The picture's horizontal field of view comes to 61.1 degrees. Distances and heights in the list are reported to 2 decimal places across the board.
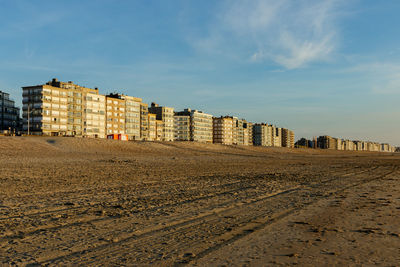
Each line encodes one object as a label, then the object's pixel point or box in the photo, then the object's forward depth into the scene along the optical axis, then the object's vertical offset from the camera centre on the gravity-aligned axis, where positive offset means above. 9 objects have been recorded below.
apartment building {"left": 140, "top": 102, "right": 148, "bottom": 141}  146.62 +7.64
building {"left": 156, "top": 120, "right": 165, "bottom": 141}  158.50 +4.41
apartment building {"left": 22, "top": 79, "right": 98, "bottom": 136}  106.69 +10.18
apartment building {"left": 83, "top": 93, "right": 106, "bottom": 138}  120.75 +8.61
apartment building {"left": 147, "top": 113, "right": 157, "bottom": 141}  151.75 +5.27
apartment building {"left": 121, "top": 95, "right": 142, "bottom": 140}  138.00 +9.15
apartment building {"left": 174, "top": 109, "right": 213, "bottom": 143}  182.25 +7.43
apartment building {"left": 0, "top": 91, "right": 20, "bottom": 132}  132.12 +10.13
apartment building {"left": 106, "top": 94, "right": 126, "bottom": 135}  130.00 +9.36
